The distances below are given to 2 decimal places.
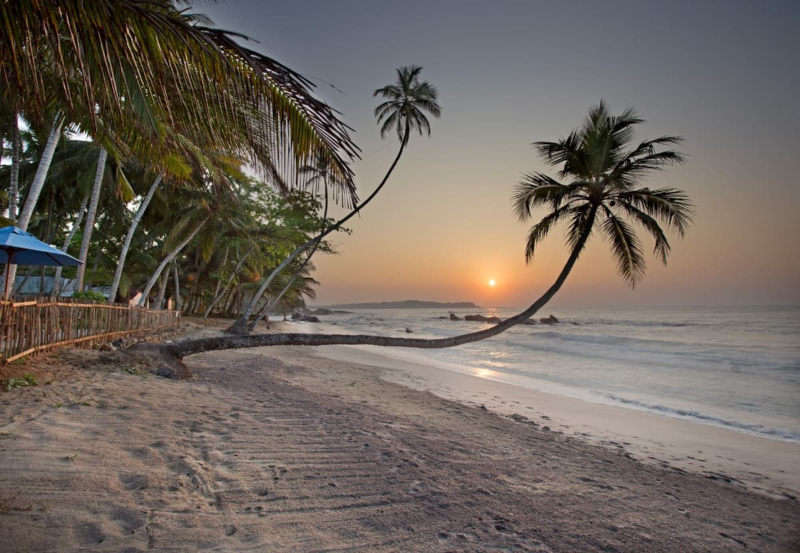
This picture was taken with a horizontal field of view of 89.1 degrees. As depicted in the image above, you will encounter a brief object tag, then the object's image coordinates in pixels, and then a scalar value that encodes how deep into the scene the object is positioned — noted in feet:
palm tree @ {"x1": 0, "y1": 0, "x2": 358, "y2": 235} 6.74
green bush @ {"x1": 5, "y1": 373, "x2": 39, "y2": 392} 15.86
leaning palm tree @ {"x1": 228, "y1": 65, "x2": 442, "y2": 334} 59.82
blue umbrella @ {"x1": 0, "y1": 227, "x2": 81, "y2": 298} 26.00
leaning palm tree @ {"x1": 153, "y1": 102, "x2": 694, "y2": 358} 28.71
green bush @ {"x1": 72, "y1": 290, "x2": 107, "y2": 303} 41.46
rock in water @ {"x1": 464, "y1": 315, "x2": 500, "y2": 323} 195.85
